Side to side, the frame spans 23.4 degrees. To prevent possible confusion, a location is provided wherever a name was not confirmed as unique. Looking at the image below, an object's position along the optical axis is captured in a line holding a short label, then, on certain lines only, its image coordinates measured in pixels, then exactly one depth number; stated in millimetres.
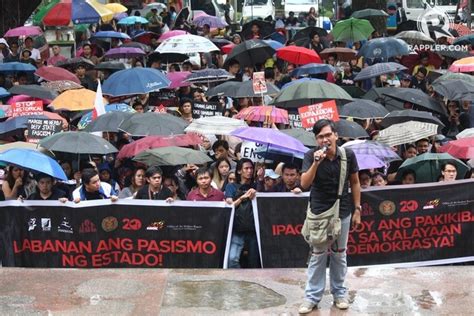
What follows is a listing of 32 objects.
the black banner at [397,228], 11719
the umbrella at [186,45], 20594
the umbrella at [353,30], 23781
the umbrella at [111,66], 20391
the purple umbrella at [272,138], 12164
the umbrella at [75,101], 16188
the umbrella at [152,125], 13822
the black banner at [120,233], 11633
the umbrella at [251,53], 20578
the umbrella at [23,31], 23844
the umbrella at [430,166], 12516
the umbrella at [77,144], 12672
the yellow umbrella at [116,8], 27959
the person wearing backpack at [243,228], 11664
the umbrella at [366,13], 27448
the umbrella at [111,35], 25125
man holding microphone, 9242
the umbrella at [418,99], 16328
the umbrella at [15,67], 19902
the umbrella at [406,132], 13750
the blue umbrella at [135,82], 17016
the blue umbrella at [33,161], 11695
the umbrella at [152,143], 13188
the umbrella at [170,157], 12421
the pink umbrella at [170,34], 23602
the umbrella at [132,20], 28172
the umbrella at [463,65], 18922
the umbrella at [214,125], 13789
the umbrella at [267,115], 14648
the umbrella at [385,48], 21203
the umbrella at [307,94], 15250
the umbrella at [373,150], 12703
